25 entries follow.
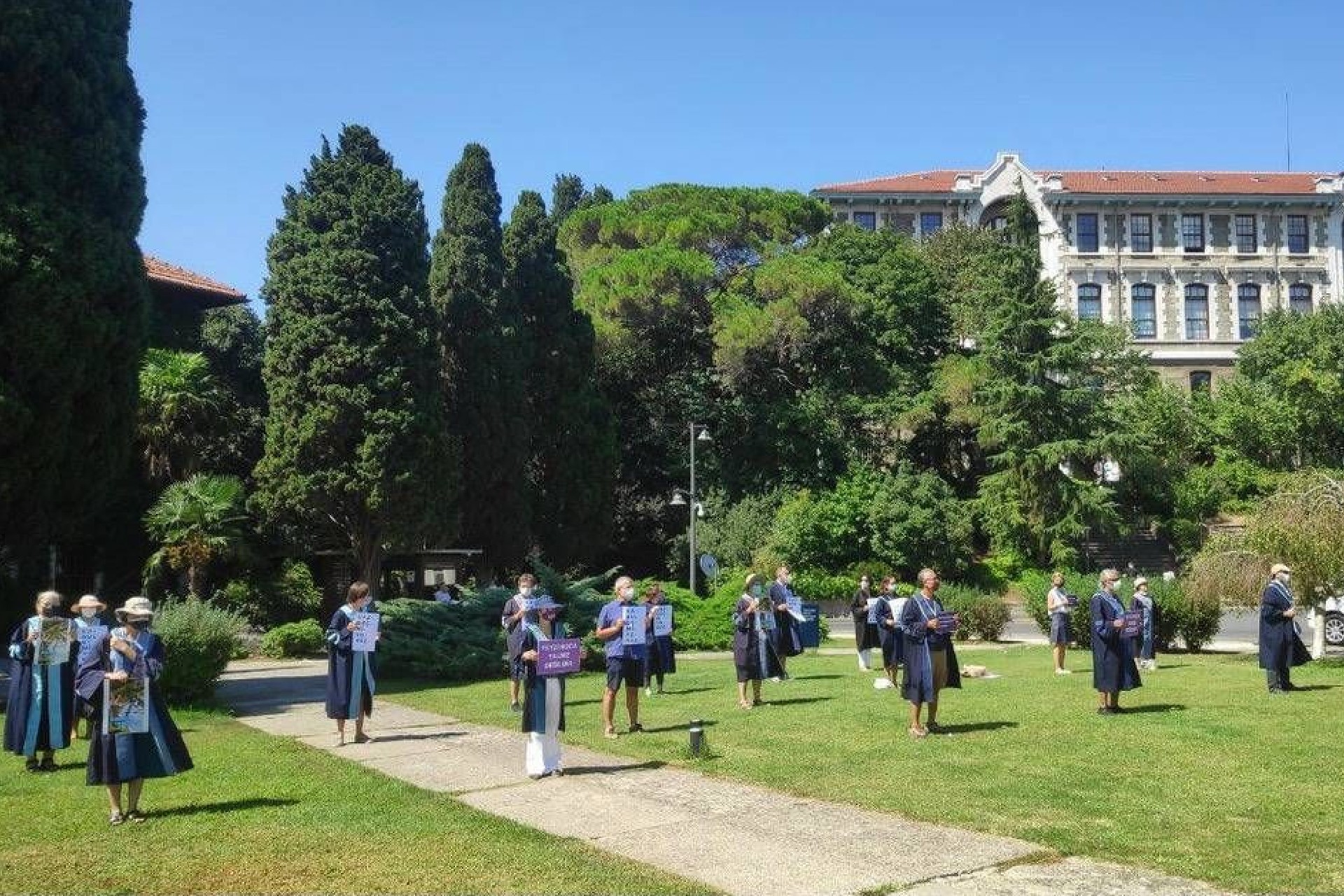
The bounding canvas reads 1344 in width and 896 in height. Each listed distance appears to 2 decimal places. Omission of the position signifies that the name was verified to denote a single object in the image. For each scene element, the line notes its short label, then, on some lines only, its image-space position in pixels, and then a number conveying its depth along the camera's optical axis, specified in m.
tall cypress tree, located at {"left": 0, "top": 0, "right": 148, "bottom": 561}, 19.08
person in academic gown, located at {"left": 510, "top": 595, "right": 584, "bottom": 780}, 10.72
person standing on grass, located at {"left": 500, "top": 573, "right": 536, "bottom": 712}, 11.75
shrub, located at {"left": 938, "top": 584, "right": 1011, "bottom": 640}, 27.47
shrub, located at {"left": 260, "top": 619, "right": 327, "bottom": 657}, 26.84
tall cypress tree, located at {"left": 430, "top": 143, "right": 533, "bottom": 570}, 37.25
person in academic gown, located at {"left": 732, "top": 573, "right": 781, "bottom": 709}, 15.41
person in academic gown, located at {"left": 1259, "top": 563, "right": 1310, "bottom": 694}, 15.88
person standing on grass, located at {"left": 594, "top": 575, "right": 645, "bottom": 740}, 13.06
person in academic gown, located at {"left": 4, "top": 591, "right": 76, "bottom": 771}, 11.83
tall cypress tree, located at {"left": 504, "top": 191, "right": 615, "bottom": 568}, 41.38
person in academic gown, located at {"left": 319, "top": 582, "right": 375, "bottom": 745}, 12.80
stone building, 68.94
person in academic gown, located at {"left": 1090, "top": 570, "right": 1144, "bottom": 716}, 13.76
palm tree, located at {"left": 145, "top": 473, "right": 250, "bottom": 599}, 26.59
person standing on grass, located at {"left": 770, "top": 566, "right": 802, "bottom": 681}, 18.78
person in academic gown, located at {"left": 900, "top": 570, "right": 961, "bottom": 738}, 12.43
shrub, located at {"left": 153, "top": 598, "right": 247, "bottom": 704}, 16.16
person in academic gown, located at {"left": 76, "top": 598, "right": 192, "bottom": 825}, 8.87
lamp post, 36.44
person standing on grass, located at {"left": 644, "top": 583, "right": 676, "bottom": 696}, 16.48
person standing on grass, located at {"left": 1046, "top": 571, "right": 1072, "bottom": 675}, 19.25
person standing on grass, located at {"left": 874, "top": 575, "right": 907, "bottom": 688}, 17.19
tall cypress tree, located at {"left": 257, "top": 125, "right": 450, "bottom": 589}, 30.00
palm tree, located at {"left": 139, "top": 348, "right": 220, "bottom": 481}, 28.69
